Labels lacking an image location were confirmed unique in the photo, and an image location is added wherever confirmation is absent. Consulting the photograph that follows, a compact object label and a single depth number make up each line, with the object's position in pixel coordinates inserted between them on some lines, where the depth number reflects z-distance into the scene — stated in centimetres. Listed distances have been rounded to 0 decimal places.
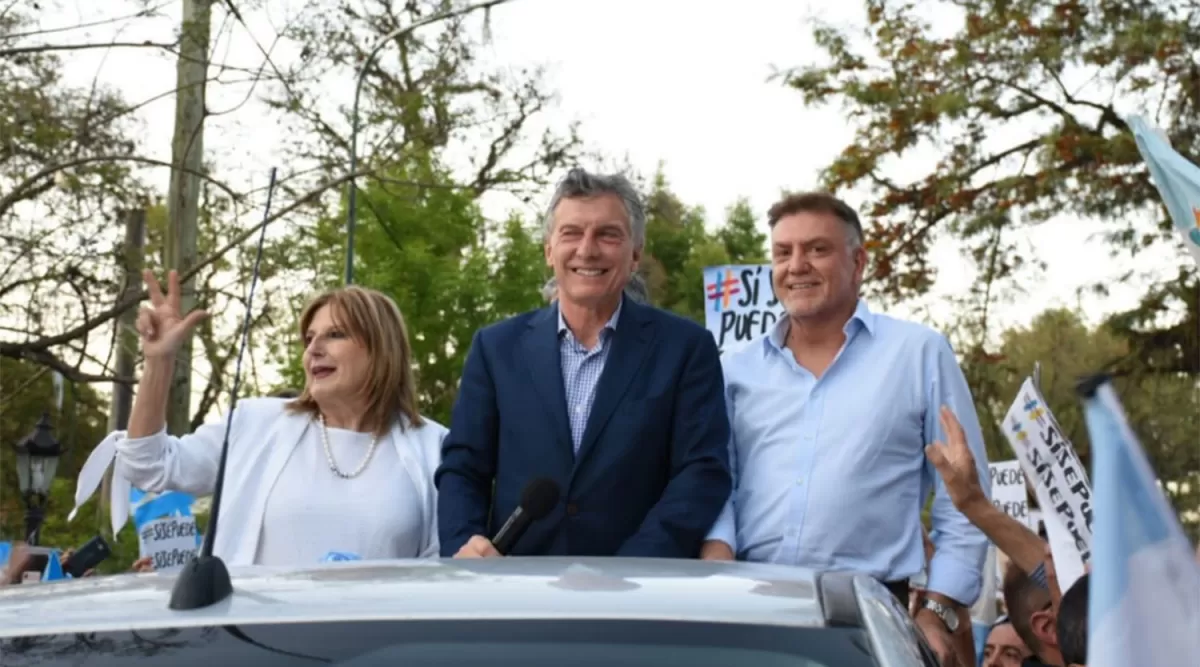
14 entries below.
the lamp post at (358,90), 1680
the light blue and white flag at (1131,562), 253
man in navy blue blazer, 493
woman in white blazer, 527
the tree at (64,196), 1502
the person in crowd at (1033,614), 579
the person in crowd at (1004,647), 661
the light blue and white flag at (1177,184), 610
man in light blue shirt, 511
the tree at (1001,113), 1859
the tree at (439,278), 3006
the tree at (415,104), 1536
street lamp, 2086
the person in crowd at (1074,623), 470
